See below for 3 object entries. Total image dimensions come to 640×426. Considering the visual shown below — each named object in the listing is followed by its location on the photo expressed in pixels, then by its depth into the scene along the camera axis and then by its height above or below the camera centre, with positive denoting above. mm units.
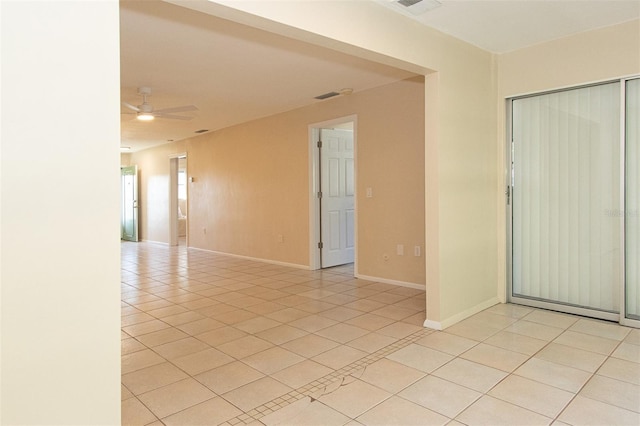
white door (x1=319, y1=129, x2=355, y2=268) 5977 +96
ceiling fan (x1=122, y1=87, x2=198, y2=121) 4750 +1139
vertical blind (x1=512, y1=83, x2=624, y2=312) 3396 +31
